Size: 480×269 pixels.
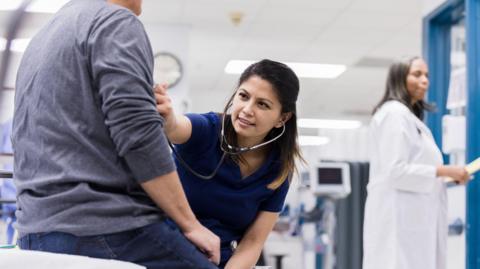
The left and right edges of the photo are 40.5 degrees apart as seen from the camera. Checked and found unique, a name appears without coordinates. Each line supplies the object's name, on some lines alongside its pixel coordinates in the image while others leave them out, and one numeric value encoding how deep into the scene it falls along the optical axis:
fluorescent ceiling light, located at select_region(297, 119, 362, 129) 11.51
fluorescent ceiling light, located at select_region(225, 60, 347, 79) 7.57
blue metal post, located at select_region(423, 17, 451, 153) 4.24
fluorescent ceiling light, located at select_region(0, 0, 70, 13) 5.66
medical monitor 4.14
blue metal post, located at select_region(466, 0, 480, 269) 3.44
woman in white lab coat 2.96
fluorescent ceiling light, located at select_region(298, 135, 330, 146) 14.08
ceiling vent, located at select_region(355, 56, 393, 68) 7.18
